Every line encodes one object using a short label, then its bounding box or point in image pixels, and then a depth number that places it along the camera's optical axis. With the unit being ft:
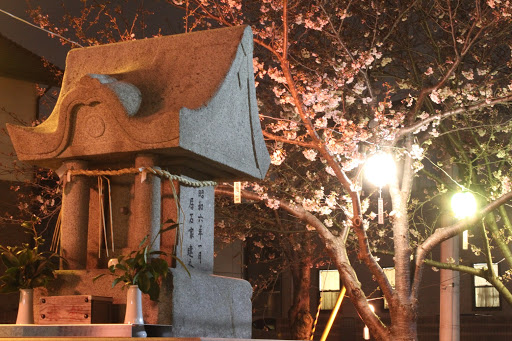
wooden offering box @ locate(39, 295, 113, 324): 16.92
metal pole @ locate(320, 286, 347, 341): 61.63
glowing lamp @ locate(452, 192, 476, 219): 46.39
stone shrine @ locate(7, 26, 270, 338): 17.78
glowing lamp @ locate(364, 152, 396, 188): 46.39
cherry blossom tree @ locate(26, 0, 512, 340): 46.26
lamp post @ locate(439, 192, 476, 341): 46.62
